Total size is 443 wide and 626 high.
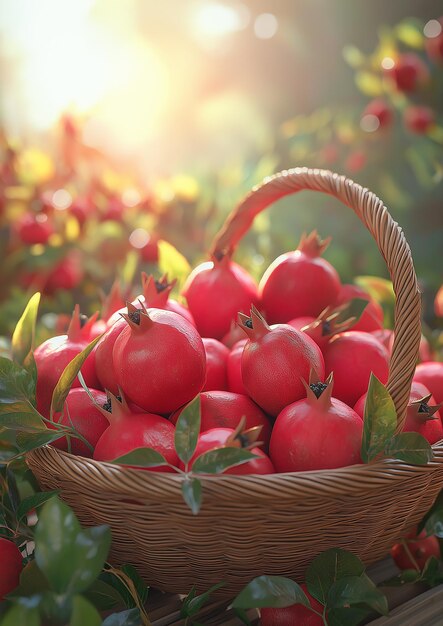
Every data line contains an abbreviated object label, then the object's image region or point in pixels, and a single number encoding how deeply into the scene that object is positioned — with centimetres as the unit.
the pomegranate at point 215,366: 68
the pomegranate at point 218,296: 77
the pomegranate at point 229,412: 60
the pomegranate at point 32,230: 125
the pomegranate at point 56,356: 67
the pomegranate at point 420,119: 131
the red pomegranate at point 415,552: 71
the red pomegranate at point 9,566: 56
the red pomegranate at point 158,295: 71
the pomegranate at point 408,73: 134
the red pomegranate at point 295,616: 57
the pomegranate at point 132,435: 56
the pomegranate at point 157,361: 58
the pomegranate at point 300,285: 76
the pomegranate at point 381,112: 145
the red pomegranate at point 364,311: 79
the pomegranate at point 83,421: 62
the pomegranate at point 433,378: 73
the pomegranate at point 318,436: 55
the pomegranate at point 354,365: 66
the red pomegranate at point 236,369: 66
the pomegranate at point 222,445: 54
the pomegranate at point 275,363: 60
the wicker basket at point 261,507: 51
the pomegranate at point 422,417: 62
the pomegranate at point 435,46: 124
